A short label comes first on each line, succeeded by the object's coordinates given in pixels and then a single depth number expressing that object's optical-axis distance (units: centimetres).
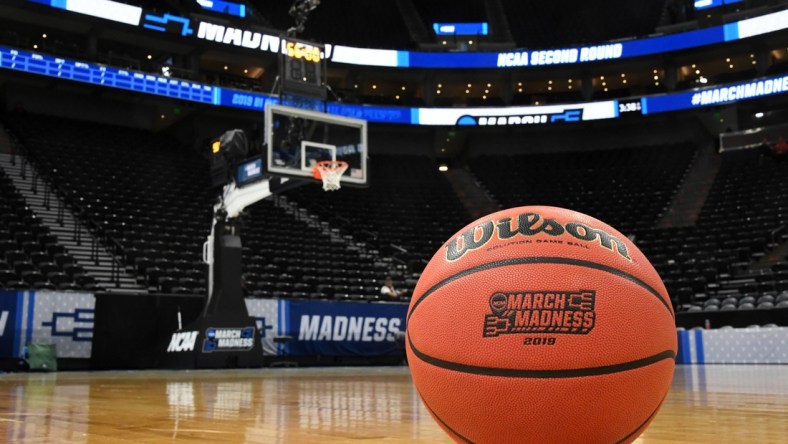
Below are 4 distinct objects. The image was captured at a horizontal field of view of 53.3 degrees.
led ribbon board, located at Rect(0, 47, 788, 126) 1931
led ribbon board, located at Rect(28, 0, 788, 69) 2030
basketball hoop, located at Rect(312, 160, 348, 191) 1188
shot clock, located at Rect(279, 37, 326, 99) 1311
